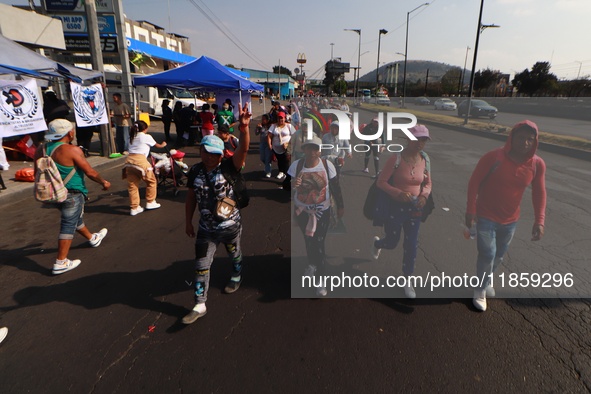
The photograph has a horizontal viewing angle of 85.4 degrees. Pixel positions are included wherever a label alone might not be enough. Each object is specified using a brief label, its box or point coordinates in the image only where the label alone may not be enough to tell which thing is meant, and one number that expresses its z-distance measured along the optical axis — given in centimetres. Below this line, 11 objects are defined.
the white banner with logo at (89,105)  872
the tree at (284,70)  13341
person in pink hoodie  294
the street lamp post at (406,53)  3444
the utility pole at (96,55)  927
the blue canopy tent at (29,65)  728
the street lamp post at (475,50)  1679
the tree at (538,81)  4612
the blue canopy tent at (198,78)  1155
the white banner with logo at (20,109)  682
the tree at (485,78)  5769
